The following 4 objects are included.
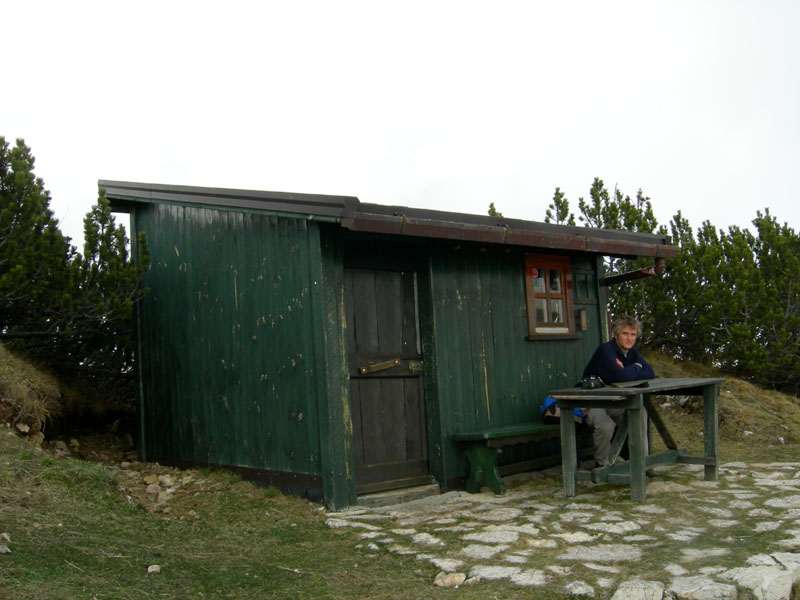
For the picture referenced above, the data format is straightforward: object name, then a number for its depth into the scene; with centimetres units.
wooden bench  688
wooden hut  638
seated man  691
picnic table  614
